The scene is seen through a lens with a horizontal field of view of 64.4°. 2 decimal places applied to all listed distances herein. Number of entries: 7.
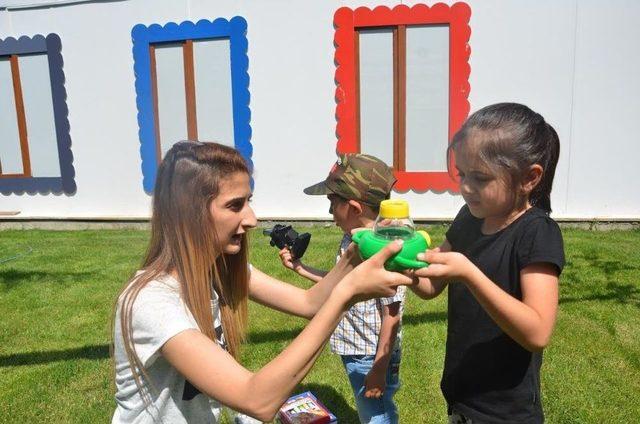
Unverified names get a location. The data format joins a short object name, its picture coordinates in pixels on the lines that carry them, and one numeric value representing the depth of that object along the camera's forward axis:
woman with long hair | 1.44
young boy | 2.51
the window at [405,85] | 7.21
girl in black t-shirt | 1.53
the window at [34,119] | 8.44
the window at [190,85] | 7.75
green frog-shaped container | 1.46
